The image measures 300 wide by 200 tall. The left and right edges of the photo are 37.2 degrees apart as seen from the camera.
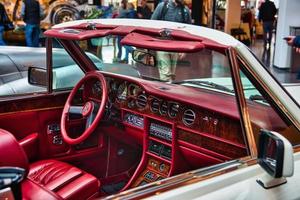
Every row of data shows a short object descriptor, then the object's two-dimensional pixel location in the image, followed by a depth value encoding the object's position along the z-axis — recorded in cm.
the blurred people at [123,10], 1109
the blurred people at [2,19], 1032
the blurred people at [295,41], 541
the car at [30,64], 337
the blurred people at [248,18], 1816
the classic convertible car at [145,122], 179
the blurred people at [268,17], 1269
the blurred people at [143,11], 1116
